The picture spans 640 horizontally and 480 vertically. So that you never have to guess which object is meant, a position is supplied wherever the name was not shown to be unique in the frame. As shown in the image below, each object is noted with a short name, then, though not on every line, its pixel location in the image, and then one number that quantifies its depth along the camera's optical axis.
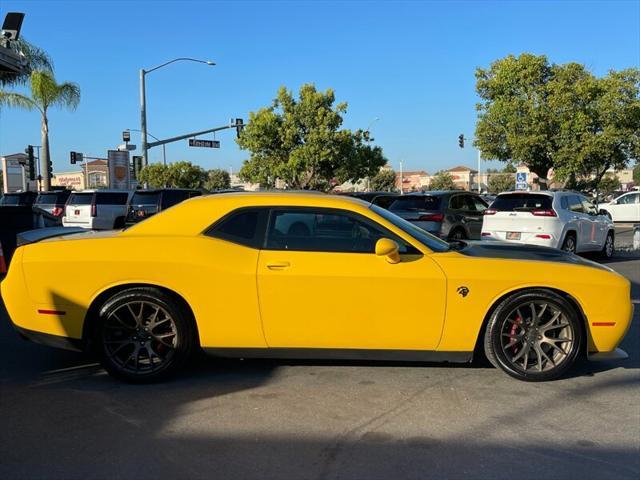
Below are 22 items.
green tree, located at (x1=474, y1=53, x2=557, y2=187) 22.61
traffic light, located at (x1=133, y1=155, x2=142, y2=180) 38.19
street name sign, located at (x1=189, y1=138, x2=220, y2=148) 38.86
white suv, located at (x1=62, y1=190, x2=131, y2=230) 18.88
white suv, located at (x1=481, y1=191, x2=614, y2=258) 11.52
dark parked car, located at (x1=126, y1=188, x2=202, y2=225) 17.09
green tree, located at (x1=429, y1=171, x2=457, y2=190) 96.00
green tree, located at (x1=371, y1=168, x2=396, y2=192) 90.88
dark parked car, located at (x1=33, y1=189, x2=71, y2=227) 19.83
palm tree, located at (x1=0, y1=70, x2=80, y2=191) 28.08
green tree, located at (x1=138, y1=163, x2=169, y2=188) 70.81
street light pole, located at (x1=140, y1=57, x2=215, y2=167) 30.88
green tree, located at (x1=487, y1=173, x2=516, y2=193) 95.94
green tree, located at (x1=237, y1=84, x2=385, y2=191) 34.53
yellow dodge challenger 4.55
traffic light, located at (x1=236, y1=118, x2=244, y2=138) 36.44
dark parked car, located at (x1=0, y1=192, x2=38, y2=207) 21.05
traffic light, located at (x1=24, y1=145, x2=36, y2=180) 29.98
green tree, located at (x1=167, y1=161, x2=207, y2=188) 71.50
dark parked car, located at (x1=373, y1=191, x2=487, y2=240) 13.21
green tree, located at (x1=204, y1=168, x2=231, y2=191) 100.88
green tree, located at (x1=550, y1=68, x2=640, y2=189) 21.94
